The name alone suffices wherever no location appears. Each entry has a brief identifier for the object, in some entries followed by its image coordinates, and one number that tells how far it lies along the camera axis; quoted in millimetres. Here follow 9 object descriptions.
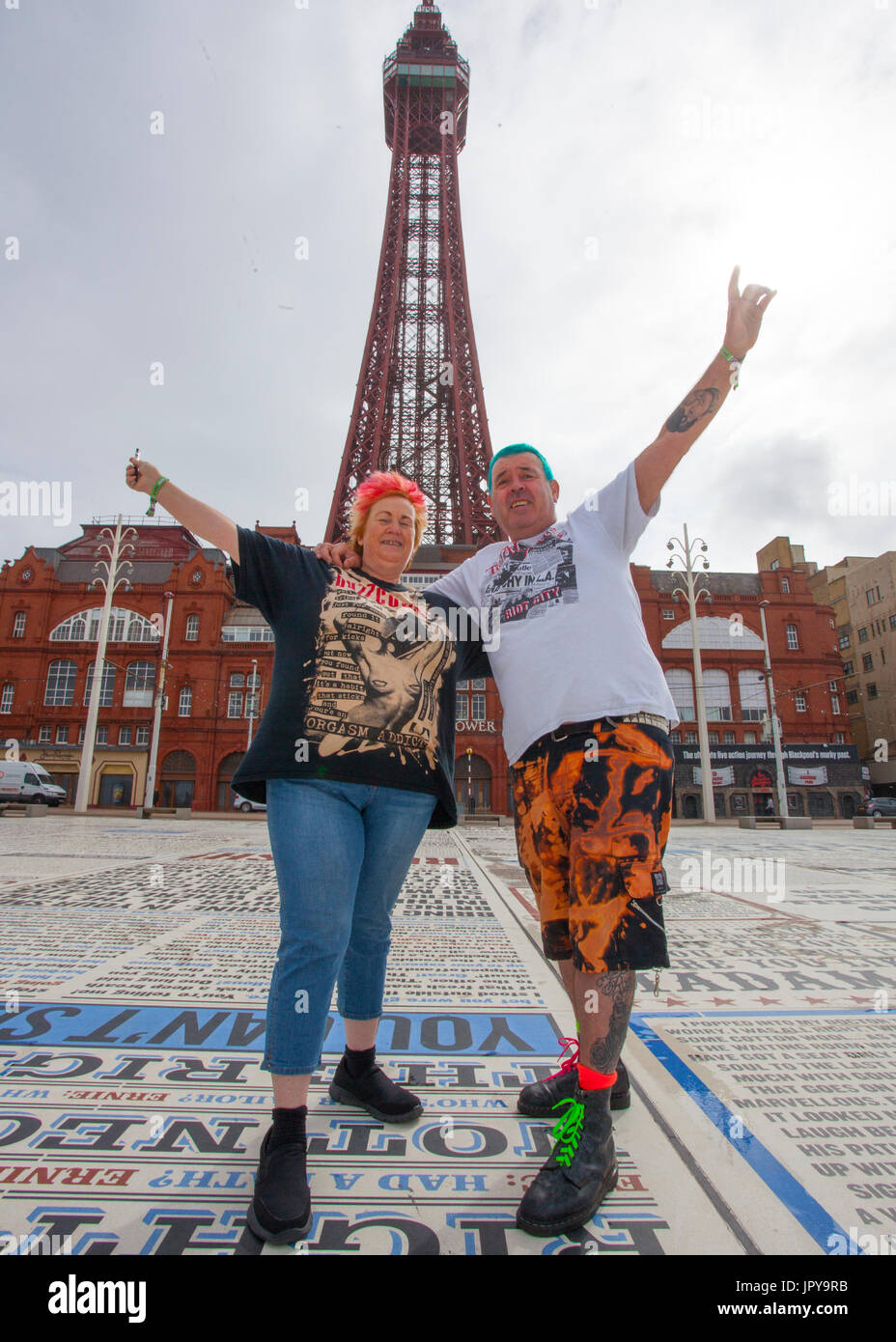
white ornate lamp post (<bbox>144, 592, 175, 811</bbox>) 20661
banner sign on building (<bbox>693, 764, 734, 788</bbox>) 29406
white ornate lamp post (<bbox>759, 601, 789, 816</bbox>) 19820
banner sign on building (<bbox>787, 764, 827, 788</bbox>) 29453
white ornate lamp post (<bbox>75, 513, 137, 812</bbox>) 18172
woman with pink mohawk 1297
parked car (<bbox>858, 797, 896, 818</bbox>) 25802
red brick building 29422
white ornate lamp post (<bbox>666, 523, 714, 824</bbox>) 18047
